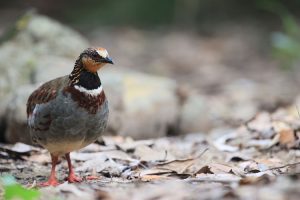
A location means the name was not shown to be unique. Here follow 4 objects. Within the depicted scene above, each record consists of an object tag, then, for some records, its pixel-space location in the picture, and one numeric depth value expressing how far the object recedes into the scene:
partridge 9.86
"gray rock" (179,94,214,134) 15.68
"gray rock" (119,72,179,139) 14.79
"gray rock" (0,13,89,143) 15.32
